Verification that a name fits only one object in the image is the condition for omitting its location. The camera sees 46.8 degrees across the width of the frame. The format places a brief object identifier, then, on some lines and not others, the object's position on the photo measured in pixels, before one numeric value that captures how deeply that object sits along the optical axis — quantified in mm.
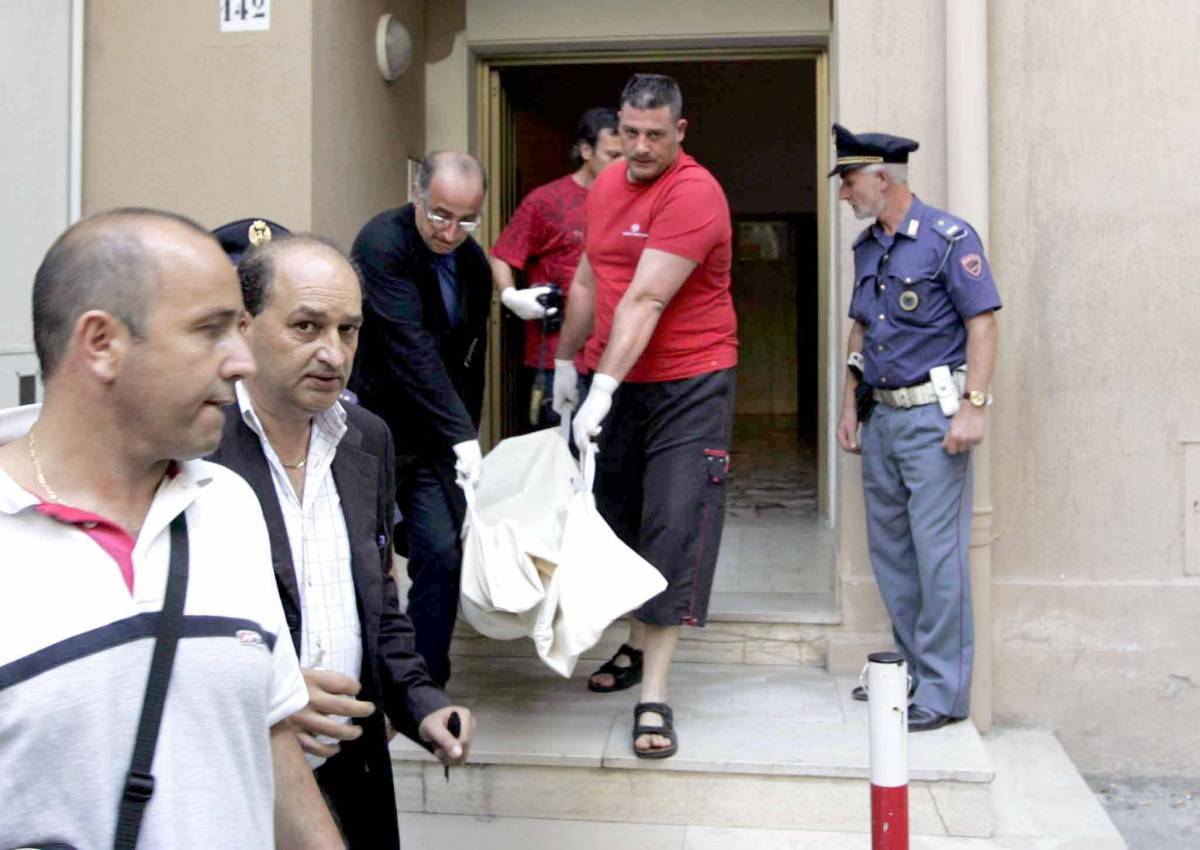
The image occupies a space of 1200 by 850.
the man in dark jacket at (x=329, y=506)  2383
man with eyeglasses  4082
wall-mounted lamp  5664
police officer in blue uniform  4391
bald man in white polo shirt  1483
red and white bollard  2785
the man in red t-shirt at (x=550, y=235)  5637
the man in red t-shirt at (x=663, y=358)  4141
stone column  4723
